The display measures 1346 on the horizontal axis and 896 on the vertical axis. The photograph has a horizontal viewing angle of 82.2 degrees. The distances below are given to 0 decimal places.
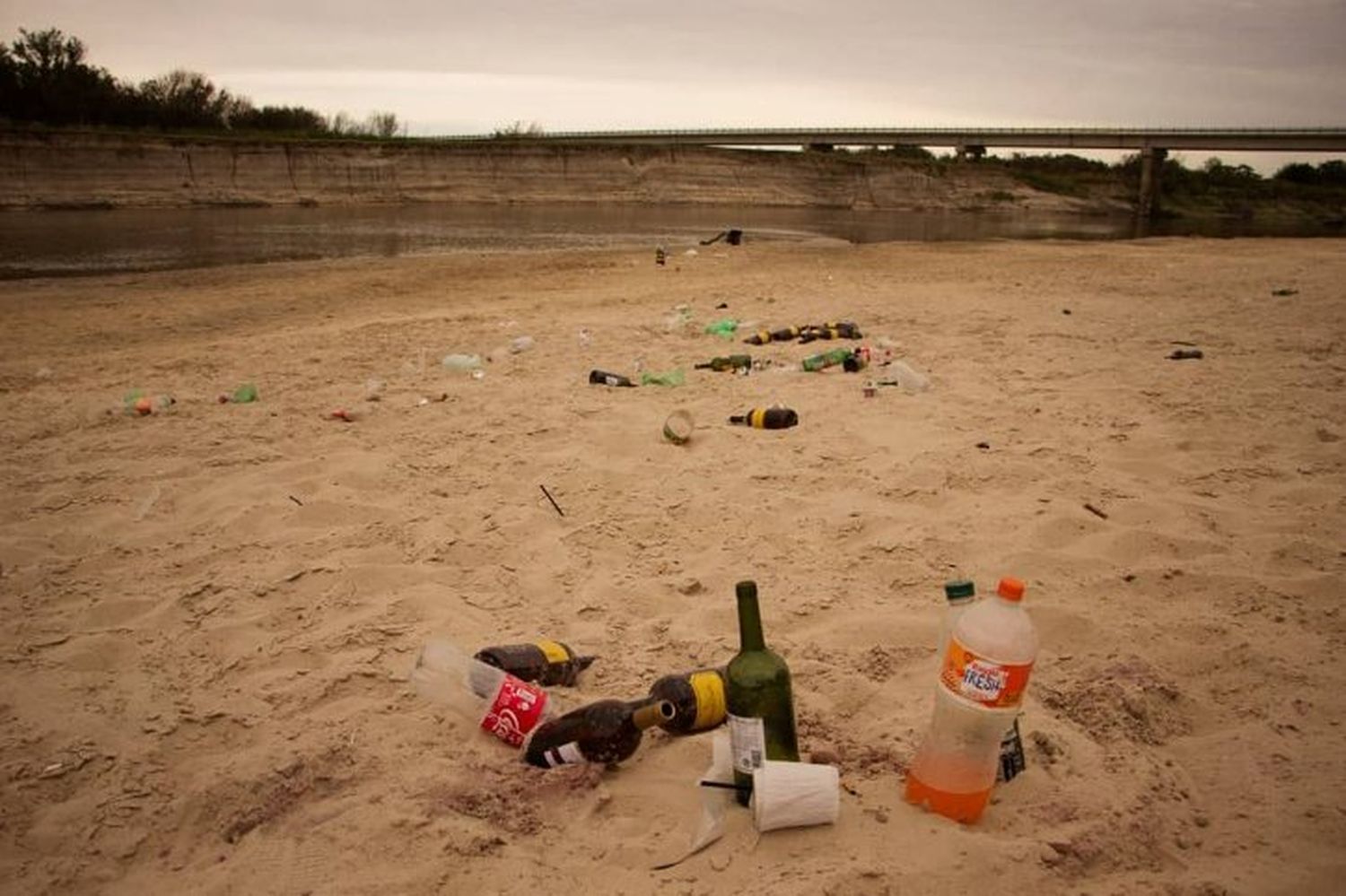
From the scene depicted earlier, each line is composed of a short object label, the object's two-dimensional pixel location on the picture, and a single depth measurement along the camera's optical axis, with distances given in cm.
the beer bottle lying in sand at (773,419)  463
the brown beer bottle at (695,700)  223
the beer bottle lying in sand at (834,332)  679
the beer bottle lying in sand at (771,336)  674
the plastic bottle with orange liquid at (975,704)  177
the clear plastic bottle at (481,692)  221
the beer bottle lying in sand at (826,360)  578
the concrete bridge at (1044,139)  4288
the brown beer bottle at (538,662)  246
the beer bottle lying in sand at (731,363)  593
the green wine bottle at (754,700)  188
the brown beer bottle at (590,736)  213
